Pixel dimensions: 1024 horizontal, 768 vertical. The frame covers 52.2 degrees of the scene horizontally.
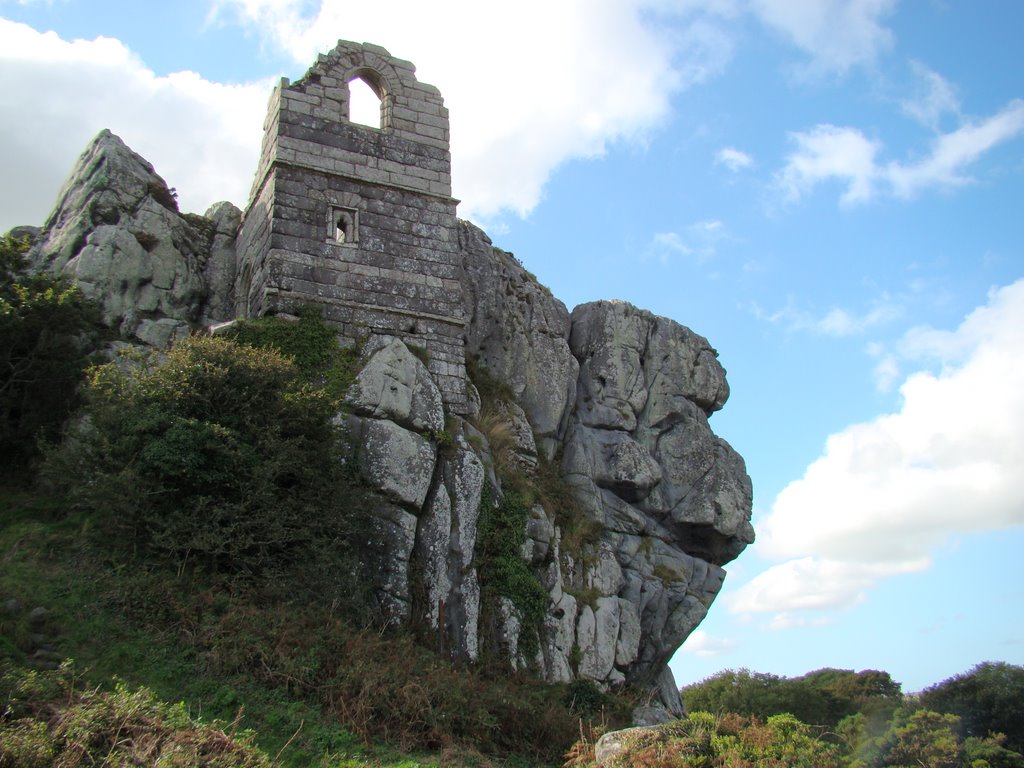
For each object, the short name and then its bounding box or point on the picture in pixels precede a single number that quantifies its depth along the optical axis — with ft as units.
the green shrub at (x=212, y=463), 45.24
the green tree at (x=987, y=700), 82.17
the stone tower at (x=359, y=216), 62.03
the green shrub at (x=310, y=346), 57.41
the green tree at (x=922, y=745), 44.39
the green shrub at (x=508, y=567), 57.26
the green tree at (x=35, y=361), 53.72
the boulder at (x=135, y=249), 62.44
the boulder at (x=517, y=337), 73.41
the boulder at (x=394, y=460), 54.80
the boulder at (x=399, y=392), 57.47
